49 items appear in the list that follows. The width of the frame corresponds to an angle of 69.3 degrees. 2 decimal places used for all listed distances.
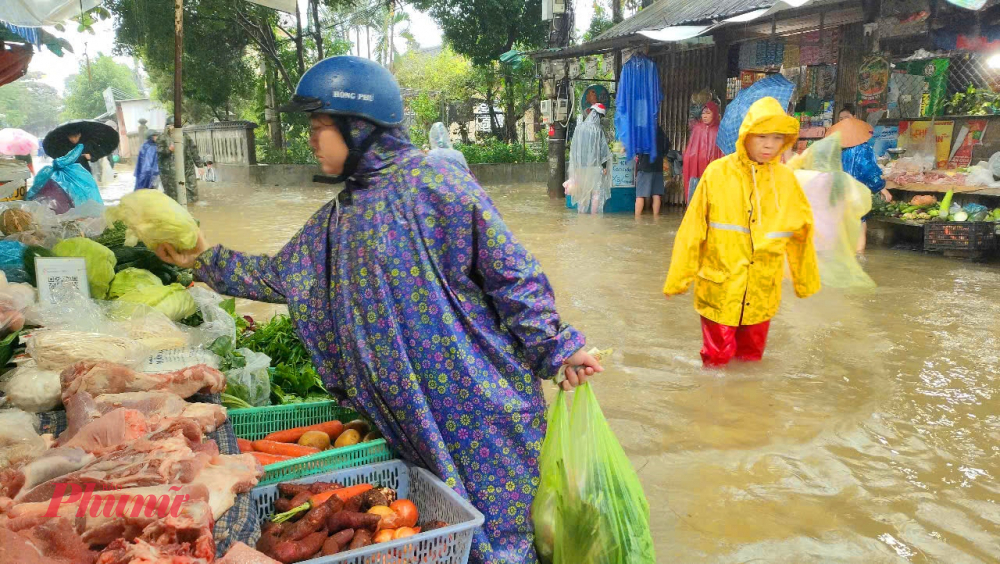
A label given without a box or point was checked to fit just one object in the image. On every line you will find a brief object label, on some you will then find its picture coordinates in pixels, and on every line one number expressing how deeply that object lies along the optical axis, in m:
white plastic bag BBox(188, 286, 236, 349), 3.24
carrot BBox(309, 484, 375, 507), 2.03
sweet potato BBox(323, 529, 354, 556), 1.83
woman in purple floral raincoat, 2.06
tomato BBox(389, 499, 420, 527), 2.04
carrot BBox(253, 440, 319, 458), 2.45
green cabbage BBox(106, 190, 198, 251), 2.55
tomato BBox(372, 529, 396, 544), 1.92
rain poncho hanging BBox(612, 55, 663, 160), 11.80
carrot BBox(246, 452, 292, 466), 2.34
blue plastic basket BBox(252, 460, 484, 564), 1.77
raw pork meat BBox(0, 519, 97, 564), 1.46
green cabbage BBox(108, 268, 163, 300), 3.23
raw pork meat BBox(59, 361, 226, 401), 2.39
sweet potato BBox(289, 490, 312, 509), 2.03
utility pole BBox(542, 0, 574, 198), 14.51
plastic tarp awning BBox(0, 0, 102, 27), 5.20
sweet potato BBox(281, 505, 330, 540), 1.88
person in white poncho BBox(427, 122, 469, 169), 11.55
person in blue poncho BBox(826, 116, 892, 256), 8.53
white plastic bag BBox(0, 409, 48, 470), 1.95
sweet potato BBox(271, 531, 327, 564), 1.76
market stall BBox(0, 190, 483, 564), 1.65
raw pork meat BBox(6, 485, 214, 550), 1.59
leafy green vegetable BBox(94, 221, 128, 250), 3.64
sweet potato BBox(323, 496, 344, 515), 1.98
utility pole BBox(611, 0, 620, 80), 18.58
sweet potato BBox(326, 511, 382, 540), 1.94
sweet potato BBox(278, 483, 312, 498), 2.11
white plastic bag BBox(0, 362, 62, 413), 2.41
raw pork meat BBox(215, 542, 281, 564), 1.59
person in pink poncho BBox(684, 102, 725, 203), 11.12
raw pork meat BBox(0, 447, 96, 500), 1.79
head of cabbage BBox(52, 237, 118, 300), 3.20
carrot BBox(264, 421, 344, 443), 2.61
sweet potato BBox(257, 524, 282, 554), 1.81
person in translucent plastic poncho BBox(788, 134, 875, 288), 6.18
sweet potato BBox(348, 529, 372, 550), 1.88
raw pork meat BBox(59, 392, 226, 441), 2.18
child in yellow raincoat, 4.40
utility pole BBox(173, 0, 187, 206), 4.69
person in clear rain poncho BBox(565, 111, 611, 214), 12.29
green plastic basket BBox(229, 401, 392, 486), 2.73
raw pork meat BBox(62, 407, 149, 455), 2.03
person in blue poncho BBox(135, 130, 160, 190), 12.59
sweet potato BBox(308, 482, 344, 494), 2.11
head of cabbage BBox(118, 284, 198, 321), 3.18
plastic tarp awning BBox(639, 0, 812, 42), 8.27
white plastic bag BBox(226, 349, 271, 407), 3.00
